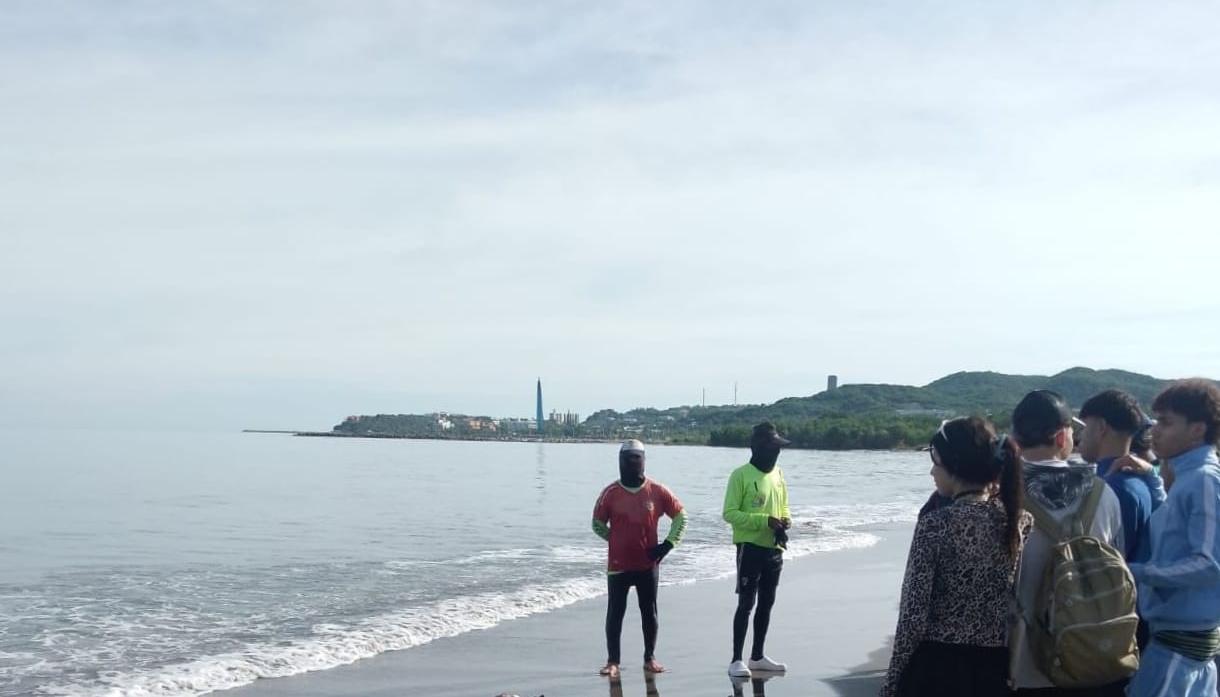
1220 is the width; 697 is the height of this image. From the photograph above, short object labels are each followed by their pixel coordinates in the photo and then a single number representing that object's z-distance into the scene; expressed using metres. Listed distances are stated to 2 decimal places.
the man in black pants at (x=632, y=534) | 8.81
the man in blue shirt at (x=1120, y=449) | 4.08
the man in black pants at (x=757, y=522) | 8.53
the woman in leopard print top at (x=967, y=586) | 3.70
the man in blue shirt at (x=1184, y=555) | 3.74
